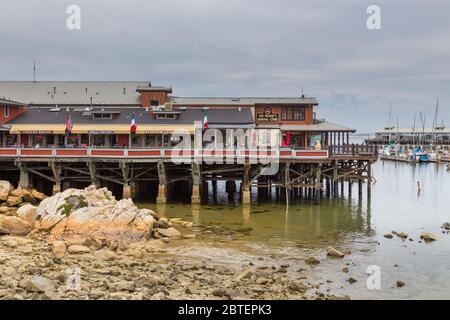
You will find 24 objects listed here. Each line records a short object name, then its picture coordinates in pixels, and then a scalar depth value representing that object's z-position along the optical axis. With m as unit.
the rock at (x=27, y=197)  38.53
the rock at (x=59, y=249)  24.31
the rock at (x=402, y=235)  31.29
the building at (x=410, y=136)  161.75
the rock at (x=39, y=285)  18.59
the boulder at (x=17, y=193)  38.20
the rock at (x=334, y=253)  25.91
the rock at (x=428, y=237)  30.55
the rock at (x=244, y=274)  21.45
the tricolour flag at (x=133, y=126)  44.75
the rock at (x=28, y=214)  29.66
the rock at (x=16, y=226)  28.64
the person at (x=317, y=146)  43.89
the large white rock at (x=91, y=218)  27.88
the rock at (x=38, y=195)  39.56
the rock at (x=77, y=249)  24.92
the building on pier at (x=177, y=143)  41.09
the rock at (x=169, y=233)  29.52
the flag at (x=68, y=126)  44.62
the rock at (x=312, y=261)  24.55
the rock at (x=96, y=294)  18.15
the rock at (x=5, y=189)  37.56
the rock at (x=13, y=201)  37.28
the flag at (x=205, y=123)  44.34
